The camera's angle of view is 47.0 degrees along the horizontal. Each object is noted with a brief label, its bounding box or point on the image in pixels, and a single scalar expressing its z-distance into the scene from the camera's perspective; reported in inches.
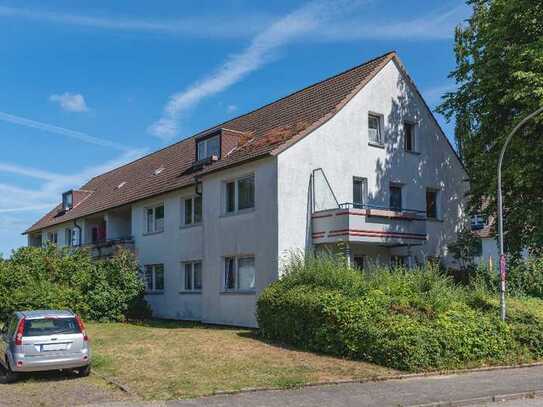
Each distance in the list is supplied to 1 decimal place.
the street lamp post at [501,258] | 618.0
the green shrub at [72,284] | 957.8
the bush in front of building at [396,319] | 559.2
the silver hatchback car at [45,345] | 494.3
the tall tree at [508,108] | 785.6
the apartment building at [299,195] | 820.0
